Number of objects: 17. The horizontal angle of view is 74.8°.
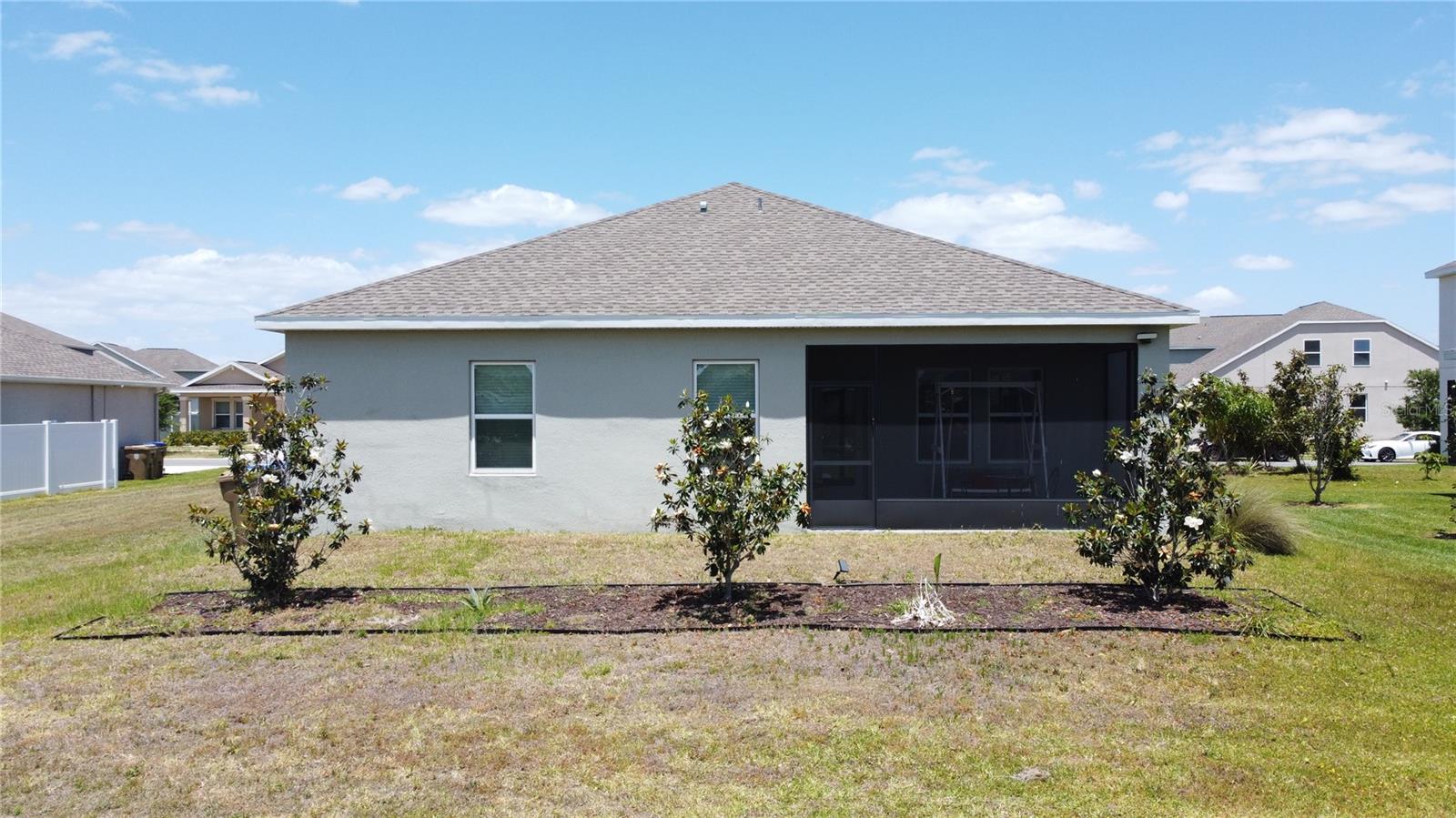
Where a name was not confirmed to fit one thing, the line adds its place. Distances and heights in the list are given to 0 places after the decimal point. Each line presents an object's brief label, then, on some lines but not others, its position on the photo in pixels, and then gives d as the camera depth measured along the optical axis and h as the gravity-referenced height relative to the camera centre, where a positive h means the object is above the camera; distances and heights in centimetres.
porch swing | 1392 -28
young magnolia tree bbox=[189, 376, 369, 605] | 838 -59
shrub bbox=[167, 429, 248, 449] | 3972 -22
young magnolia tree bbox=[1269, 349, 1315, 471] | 1944 +58
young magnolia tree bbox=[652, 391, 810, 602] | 805 -50
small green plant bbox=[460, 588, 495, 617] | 822 -150
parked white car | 3225 -62
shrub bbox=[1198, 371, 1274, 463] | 2698 +32
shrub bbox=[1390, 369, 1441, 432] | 3616 +116
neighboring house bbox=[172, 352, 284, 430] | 4353 +178
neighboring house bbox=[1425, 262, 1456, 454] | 2931 +339
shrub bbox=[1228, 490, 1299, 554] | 1138 -118
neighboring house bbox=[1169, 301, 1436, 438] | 3866 +320
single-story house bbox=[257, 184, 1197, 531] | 1296 +83
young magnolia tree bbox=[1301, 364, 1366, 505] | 1830 +8
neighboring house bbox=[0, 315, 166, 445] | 2389 +135
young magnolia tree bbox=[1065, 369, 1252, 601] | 824 -68
